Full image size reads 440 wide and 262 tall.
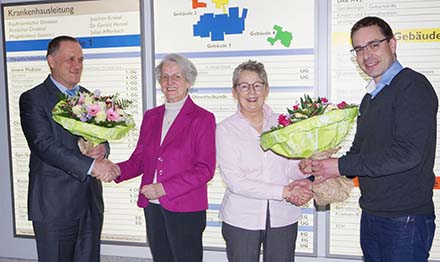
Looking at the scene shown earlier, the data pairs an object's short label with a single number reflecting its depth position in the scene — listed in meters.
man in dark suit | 2.39
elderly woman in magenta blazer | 2.34
